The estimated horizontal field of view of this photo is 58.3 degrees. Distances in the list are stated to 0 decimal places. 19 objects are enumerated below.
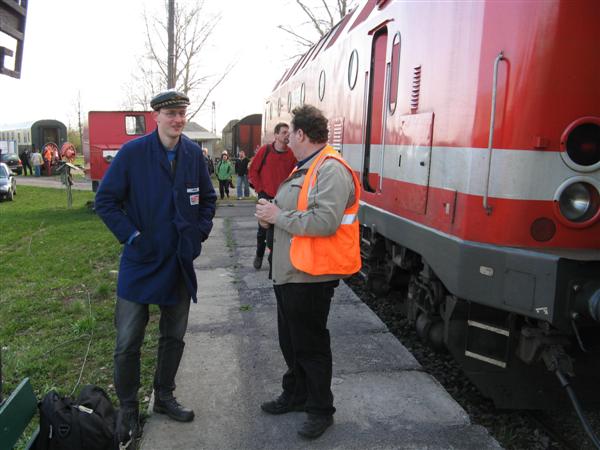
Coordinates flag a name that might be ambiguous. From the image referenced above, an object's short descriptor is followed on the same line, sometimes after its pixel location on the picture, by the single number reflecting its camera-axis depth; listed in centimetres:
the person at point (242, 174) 1755
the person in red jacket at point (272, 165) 676
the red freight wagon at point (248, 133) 3209
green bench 218
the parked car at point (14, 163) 3444
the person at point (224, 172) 1775
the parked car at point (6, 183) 1817
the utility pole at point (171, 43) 1448
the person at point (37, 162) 3209
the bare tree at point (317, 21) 2389
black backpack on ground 250
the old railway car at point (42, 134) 3741
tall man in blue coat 315
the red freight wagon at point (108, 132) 1480
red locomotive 295
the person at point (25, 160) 3356
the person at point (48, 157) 3144
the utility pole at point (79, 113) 6675
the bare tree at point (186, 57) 2414
